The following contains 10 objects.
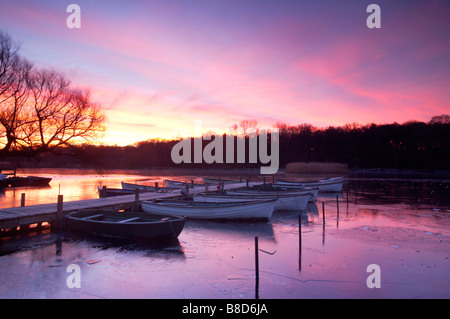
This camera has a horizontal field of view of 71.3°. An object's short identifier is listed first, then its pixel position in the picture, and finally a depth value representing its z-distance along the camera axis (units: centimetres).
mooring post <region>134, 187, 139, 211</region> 1817
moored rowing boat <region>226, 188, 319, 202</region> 2328
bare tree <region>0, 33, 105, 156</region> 2548
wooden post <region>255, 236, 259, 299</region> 790
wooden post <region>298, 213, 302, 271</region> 941
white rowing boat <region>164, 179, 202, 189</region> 3191
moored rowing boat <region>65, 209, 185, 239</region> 1230
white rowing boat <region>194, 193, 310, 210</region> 1947
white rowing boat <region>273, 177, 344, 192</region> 3241
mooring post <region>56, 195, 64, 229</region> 1427
